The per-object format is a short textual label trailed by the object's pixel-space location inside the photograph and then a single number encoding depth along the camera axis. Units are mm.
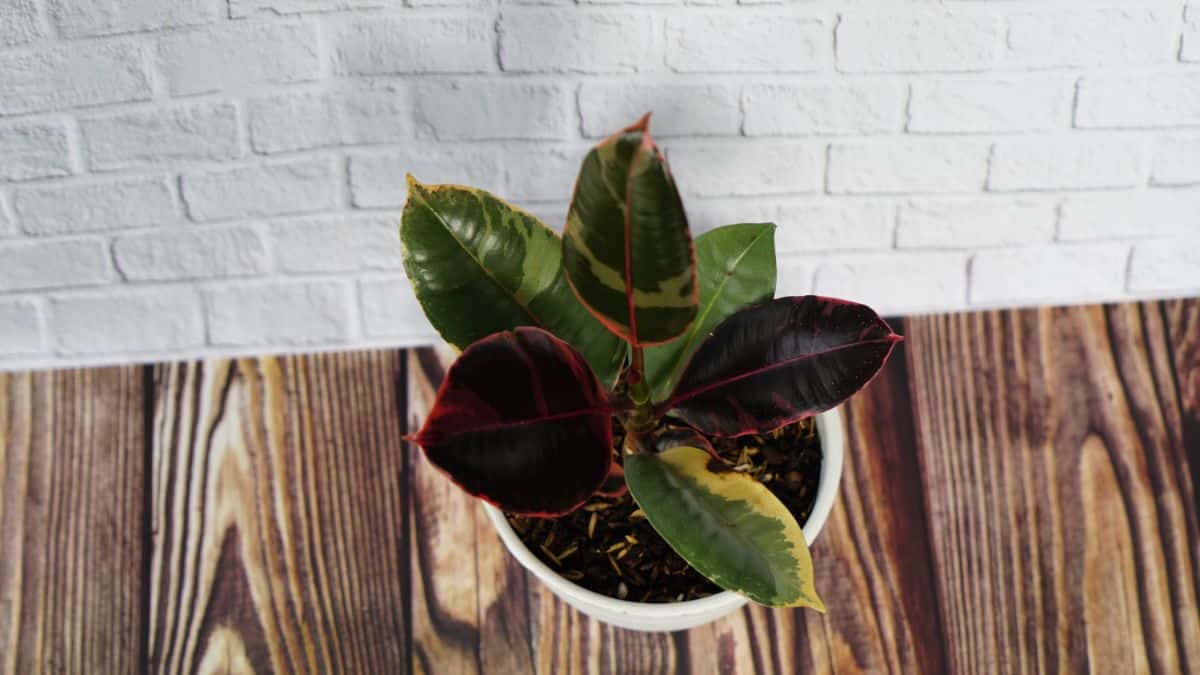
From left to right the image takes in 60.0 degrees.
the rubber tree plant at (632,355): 541
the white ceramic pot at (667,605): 718
